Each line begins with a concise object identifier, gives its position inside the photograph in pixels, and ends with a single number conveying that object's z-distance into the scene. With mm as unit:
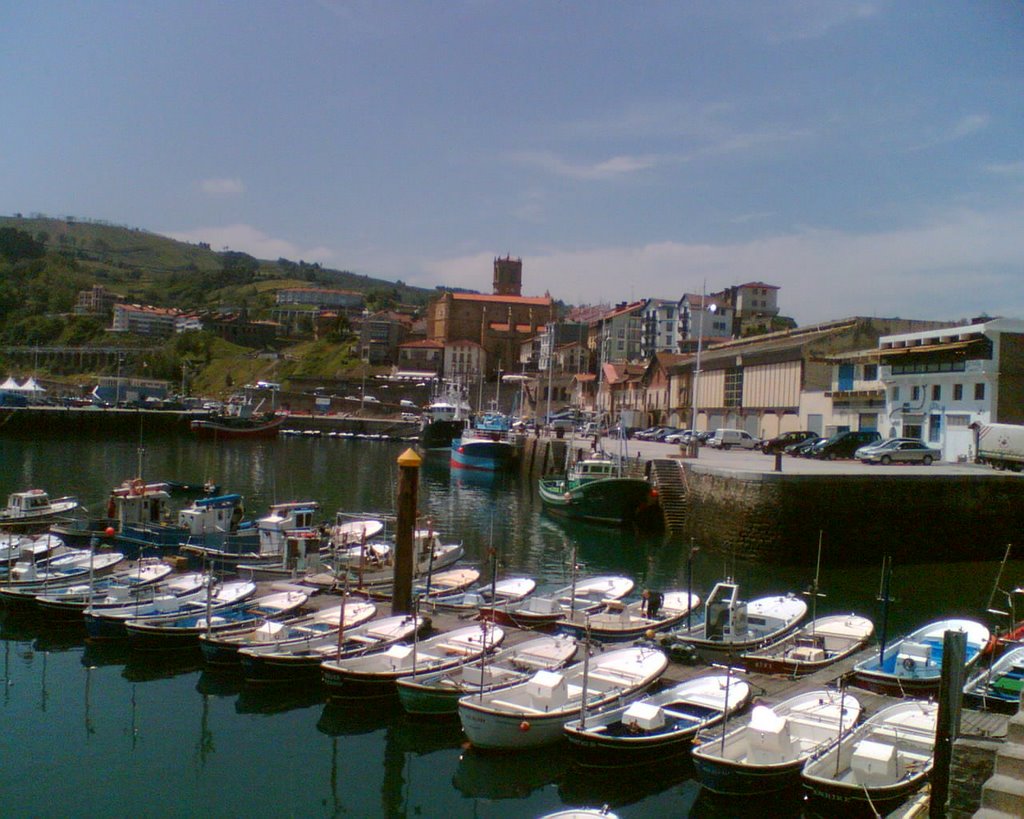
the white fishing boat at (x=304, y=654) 17234
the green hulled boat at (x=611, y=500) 40688
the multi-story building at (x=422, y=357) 131750
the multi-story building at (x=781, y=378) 51688
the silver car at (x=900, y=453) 39062
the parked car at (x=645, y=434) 65062
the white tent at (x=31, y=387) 104812
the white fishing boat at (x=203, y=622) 18859
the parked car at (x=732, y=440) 52688
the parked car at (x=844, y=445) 43438
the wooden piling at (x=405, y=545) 19766
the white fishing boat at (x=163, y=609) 19406
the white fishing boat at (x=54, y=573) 21641
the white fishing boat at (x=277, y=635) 17844
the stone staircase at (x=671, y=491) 39375
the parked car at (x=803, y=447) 44594
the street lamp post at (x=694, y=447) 43834
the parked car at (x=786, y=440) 47647
